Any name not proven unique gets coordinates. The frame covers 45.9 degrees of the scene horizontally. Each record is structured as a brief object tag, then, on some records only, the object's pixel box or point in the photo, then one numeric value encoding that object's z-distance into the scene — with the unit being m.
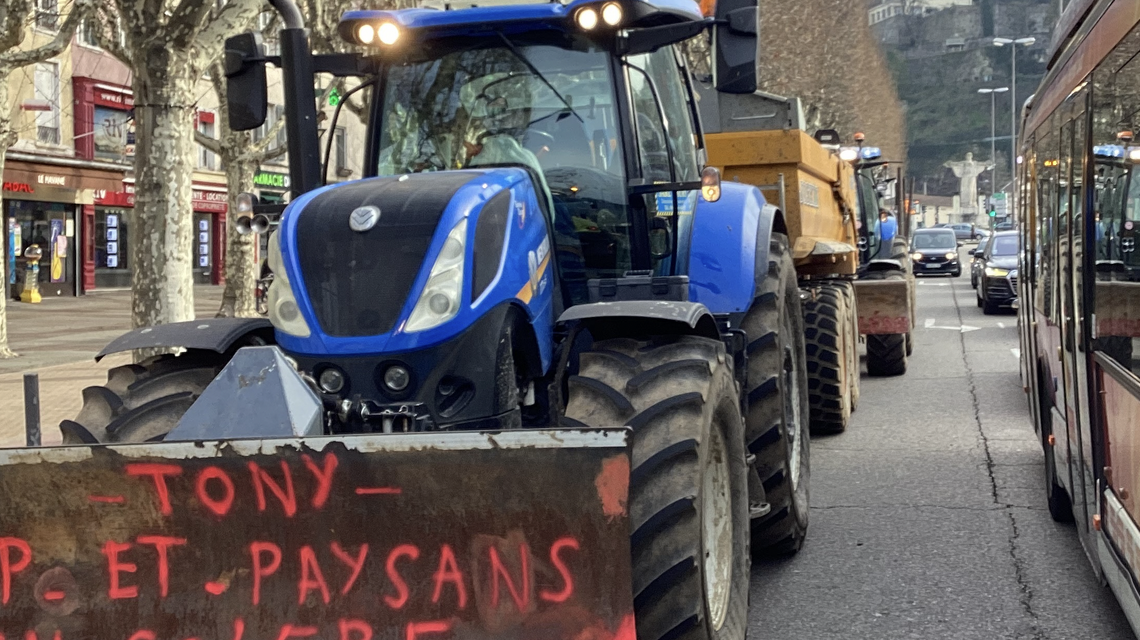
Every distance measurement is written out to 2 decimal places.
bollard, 8.17
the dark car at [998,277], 24.22
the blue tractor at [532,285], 4.21
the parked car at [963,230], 76.19
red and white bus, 4.62
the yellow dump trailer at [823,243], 10.23
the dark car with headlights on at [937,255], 41.66
